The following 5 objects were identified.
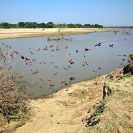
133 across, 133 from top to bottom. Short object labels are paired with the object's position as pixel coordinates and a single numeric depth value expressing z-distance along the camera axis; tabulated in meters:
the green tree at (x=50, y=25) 70.56
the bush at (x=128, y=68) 9.65
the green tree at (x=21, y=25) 70.27
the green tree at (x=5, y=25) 62.91
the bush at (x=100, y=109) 5.08
